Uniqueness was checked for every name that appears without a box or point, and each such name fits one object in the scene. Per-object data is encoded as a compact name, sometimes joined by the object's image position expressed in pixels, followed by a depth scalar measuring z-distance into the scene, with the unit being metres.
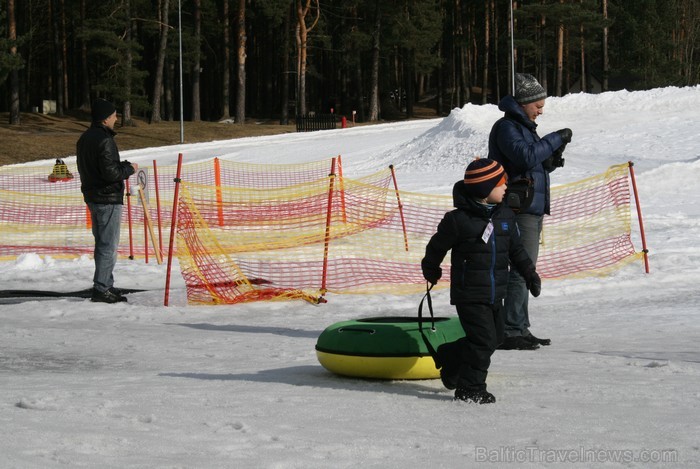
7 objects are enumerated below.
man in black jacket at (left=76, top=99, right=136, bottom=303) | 11.02
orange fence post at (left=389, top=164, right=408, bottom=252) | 14.54
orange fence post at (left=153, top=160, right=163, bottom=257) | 14.84
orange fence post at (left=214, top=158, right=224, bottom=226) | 16.29
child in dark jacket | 6.08
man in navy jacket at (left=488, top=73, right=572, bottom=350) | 8.02
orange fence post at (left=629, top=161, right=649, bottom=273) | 12.31
